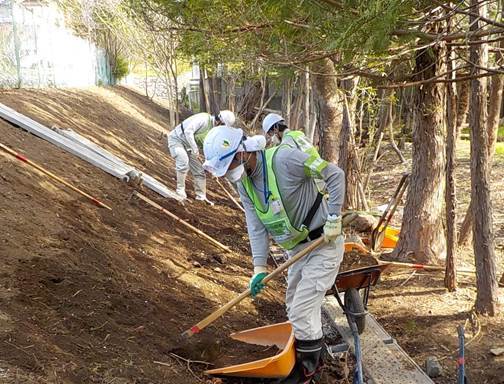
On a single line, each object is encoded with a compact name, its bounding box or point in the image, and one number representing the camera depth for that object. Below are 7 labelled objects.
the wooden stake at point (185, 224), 7.65
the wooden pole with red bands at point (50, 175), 6.82
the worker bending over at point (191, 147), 9.19
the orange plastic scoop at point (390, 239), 8.07
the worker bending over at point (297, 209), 3.79
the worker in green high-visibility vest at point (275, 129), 6.26
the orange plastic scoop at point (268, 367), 3.90
